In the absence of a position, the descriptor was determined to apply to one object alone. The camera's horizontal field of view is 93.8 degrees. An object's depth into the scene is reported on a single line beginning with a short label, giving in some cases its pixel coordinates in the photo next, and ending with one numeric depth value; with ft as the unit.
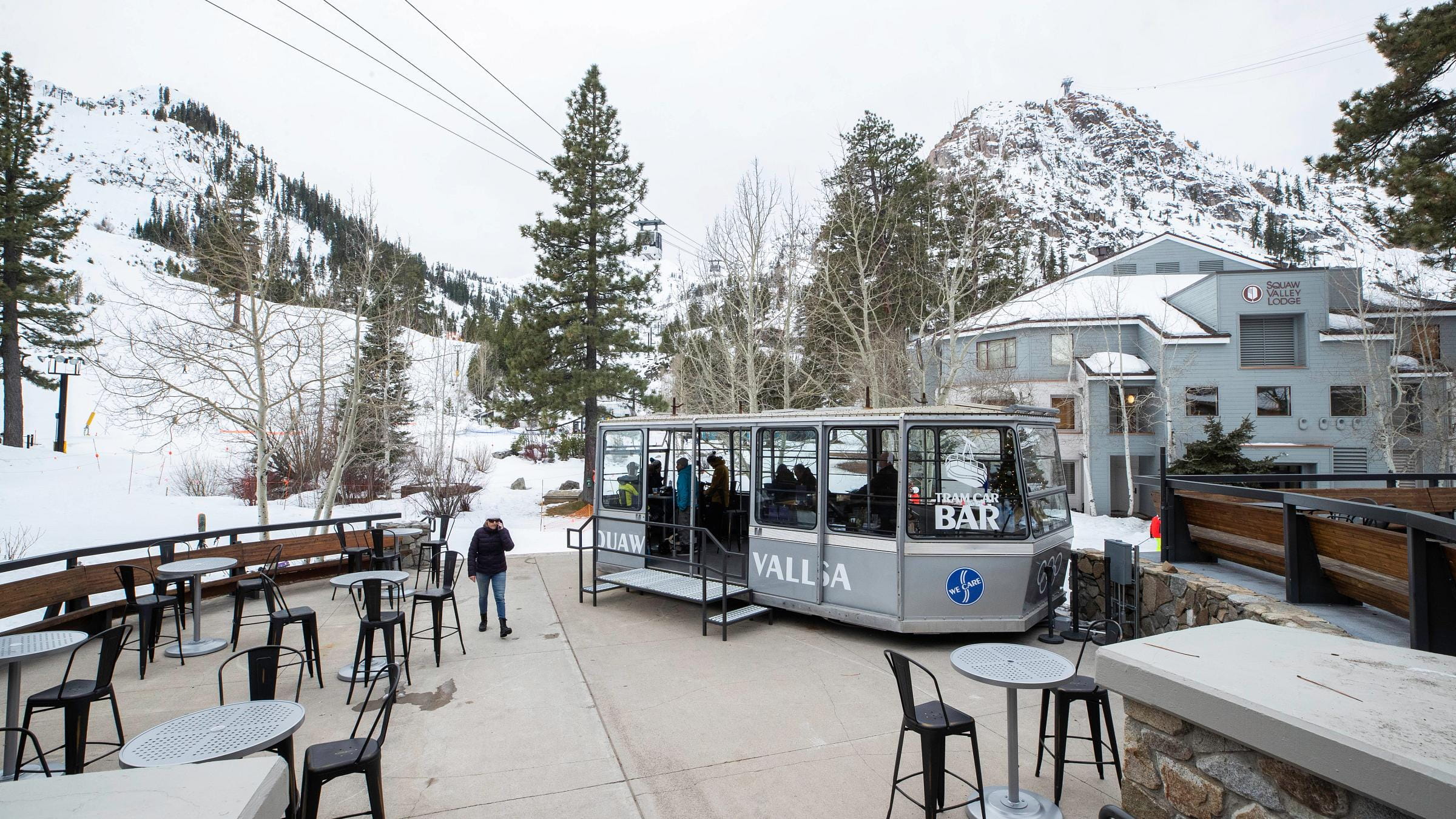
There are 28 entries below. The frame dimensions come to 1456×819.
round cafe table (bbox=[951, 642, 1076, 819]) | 12.89
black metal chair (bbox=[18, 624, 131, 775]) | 13.48
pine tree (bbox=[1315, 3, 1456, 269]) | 43.88
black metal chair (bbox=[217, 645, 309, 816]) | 12.96
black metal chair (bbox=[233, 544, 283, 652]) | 25.40
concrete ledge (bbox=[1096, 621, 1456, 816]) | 7.15
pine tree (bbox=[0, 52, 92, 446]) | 83.61
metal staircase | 27.30
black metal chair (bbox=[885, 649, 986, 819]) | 12.42
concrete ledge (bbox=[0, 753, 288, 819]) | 7.45
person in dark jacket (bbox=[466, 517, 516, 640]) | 27.09
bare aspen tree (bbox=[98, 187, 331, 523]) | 44.50
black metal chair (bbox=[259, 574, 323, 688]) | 20.08
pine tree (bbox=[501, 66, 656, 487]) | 84.28
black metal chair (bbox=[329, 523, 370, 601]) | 33.55
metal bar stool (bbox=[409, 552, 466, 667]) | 23.17
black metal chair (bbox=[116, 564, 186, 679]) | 21.90
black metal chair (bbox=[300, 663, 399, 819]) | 10.90
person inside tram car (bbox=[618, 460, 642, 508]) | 35.01
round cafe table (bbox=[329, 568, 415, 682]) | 22.21
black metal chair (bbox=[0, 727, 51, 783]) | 13.05
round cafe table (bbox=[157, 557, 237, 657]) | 24.25
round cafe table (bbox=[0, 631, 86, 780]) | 13.82
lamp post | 101.65
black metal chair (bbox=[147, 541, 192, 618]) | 24.89
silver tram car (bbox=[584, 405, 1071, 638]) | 24.35
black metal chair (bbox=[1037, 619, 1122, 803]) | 14.16
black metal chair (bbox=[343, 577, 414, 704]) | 19.94
